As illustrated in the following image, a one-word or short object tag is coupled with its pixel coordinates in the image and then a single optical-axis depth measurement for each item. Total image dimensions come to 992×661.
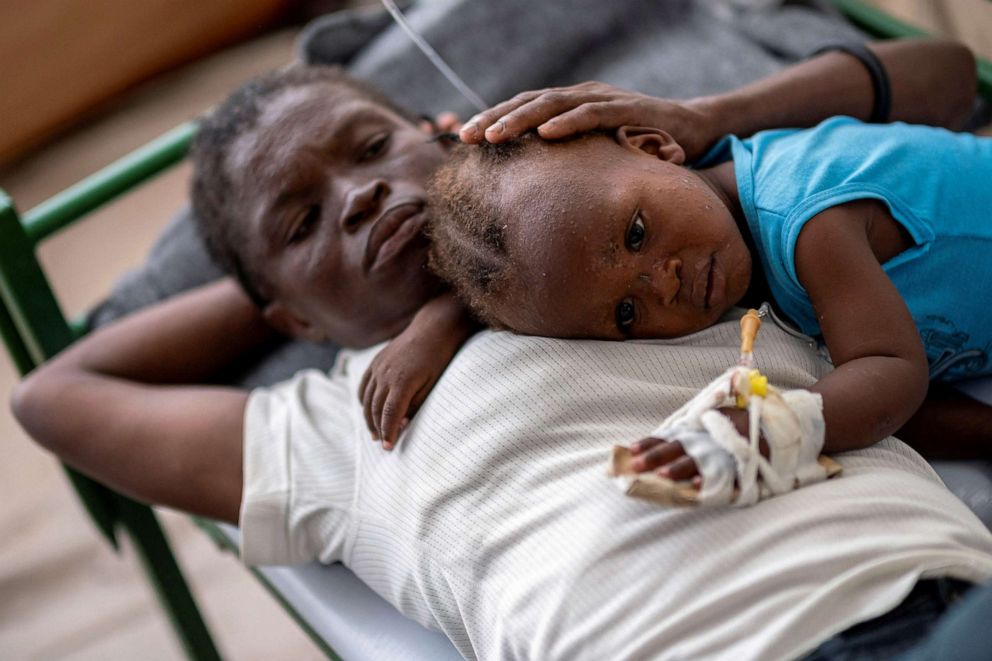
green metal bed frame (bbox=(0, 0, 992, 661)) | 1.39
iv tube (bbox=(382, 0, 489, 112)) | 1.28
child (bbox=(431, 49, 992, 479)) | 0.89
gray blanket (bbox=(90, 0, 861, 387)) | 1.61
